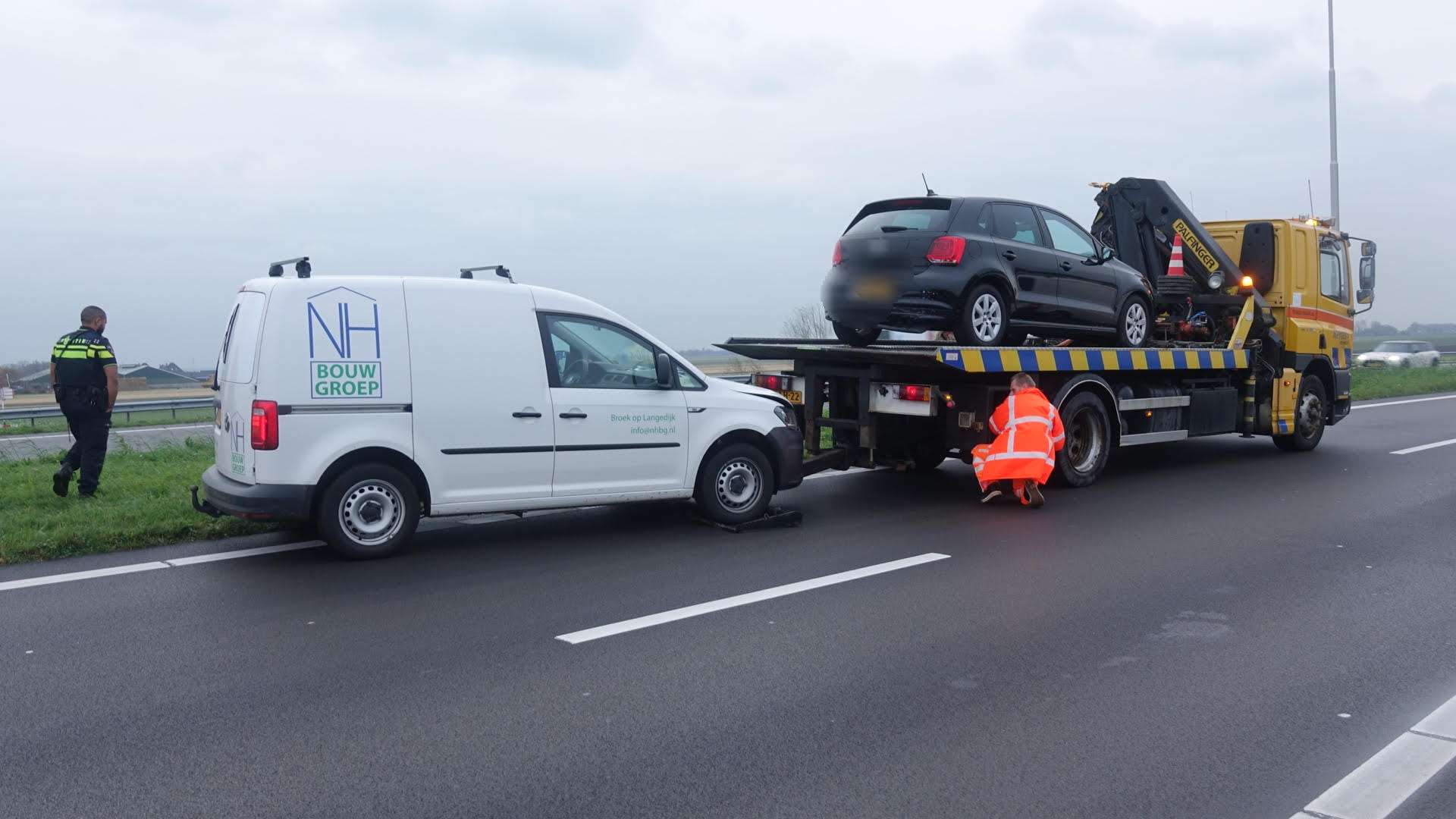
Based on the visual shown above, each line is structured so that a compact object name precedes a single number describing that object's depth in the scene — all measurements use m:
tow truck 10.47
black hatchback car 10.36
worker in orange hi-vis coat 9.95
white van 7.28
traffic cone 13.88
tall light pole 27.03
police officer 9.70
